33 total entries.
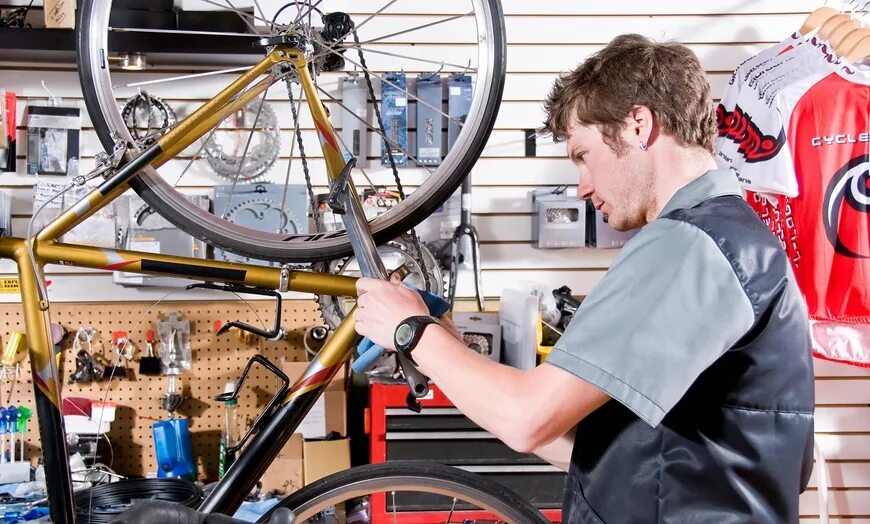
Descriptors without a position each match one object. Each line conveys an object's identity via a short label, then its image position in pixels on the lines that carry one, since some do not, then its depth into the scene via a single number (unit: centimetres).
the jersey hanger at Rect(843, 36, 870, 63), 231
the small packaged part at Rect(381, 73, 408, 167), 263
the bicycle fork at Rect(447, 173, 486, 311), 263
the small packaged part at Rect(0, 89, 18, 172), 247
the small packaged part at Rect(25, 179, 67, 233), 252
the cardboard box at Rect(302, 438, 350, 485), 236
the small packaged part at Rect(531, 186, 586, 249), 267
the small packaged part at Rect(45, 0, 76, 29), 235
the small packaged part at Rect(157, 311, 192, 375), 257
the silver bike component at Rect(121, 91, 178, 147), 254
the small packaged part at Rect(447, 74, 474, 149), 264
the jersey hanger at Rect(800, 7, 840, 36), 257
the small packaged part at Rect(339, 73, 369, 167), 263
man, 102
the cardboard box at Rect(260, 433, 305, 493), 240
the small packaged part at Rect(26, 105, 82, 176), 255
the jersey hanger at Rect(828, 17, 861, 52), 239
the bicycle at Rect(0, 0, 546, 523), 147
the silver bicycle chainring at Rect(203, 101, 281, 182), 263
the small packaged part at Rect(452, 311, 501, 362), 242
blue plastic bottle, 250
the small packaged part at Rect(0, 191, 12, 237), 251
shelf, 228
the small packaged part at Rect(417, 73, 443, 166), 265
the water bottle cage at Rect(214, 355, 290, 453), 154
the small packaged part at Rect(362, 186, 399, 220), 260
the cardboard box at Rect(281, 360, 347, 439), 238
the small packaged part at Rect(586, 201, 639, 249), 268
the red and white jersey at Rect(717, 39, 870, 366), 236
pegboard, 257
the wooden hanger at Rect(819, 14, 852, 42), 243
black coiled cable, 213
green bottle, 248
